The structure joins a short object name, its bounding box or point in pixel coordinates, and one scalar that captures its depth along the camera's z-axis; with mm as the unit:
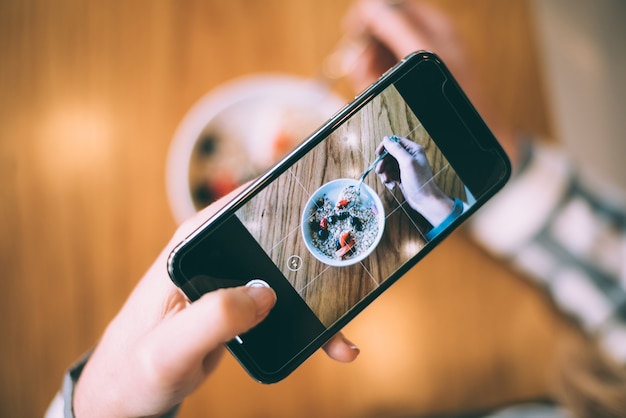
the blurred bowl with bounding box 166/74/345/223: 486
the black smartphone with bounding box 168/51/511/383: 314
